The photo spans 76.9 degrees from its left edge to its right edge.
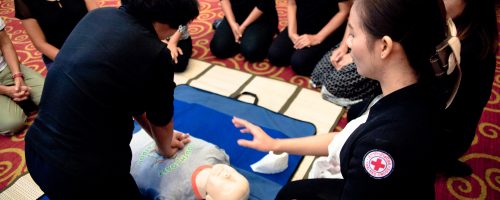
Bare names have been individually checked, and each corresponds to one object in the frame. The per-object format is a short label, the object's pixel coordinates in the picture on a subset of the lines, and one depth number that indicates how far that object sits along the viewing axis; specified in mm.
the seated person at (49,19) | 1683
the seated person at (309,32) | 2084
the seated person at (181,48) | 2203
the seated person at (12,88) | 1758
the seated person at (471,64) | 997
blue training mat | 1430
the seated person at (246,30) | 2336
